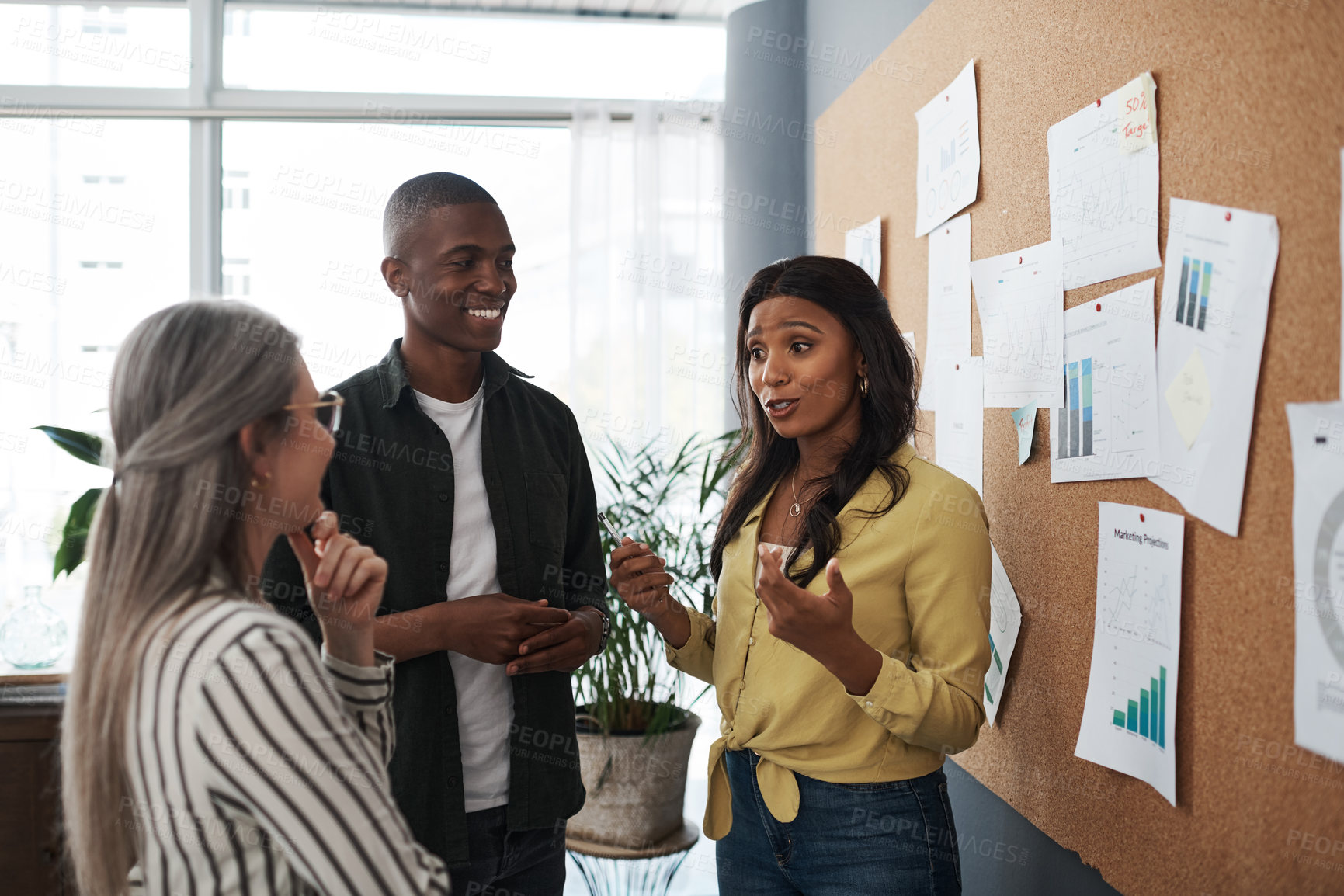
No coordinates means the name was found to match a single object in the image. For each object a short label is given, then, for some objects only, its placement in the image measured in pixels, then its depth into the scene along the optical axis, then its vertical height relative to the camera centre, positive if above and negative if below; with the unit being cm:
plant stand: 268 -127
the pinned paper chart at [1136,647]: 116 -27
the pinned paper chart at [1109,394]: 119 +7
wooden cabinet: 209 -84
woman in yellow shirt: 114 -23
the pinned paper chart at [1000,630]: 160 -34
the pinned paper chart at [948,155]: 173 +57
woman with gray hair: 75 -20
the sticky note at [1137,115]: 119 +43
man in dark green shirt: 131 -18
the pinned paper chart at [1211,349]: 101 +11
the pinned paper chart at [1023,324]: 143 +19
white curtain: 366 +71
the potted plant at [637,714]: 262 -80
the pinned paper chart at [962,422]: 172 +4
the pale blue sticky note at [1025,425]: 150 +3
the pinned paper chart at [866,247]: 230 +51
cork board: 94 -8
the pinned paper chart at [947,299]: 177 +28
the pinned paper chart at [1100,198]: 120 +34
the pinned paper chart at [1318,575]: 90 -13
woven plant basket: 265 -101
